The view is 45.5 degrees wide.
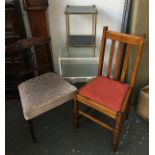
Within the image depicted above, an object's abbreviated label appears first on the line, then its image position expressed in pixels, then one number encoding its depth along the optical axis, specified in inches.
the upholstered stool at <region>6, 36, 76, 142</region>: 57.2
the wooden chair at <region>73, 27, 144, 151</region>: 54.9
